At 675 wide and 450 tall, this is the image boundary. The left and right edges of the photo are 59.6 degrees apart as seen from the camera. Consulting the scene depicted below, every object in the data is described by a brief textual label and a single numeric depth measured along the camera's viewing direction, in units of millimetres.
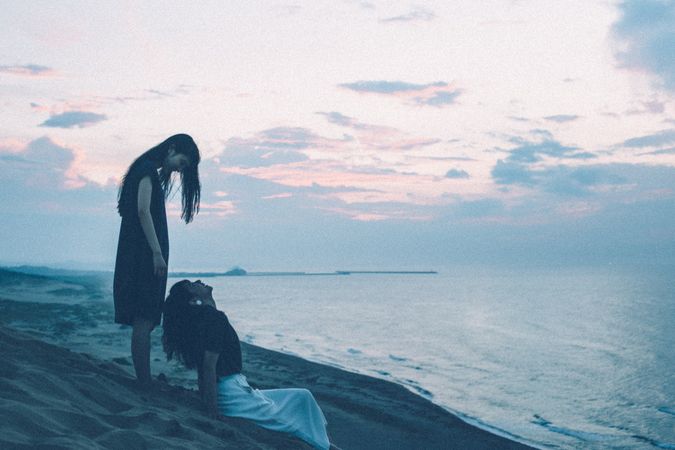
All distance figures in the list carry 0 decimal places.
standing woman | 4395
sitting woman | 4375
